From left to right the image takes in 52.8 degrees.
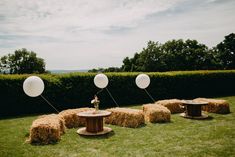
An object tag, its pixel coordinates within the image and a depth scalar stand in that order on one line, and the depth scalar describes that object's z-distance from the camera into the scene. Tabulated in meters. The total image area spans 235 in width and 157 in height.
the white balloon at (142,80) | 15.15
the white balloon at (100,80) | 13.47
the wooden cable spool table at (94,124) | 10.42
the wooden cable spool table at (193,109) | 13.52
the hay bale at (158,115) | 12.61
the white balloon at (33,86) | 10.60
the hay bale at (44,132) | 9.20
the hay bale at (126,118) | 11.64
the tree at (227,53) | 60.53
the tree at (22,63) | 80.69
